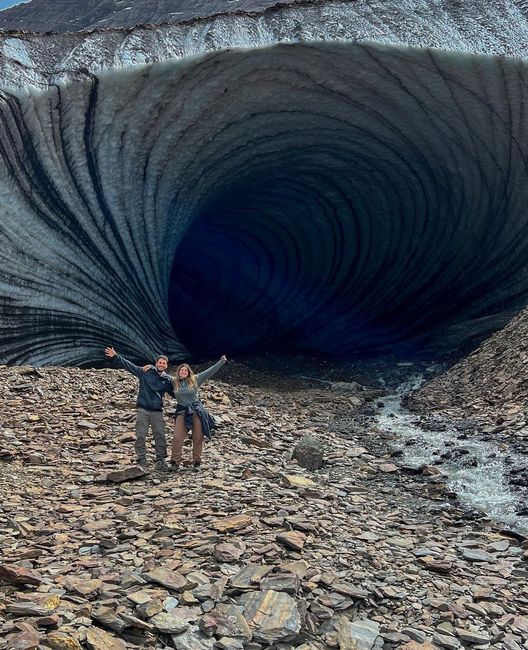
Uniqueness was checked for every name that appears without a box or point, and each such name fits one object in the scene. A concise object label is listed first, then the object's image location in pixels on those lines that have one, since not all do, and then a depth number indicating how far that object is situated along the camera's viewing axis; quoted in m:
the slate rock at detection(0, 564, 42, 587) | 4.03
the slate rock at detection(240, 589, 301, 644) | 3.77
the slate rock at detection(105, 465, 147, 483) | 6.43
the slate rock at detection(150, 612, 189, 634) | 3.66
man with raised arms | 6.89
